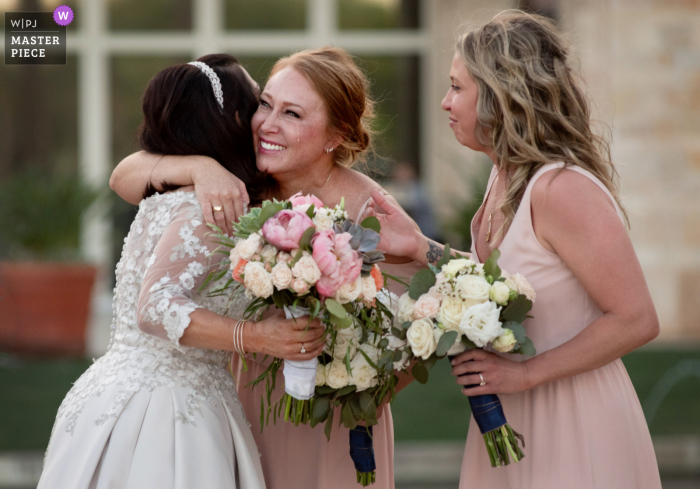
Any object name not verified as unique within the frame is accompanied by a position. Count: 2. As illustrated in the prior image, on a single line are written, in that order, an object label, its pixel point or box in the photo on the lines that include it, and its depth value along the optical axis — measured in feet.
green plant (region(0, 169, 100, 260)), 53.31
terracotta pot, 51.72
